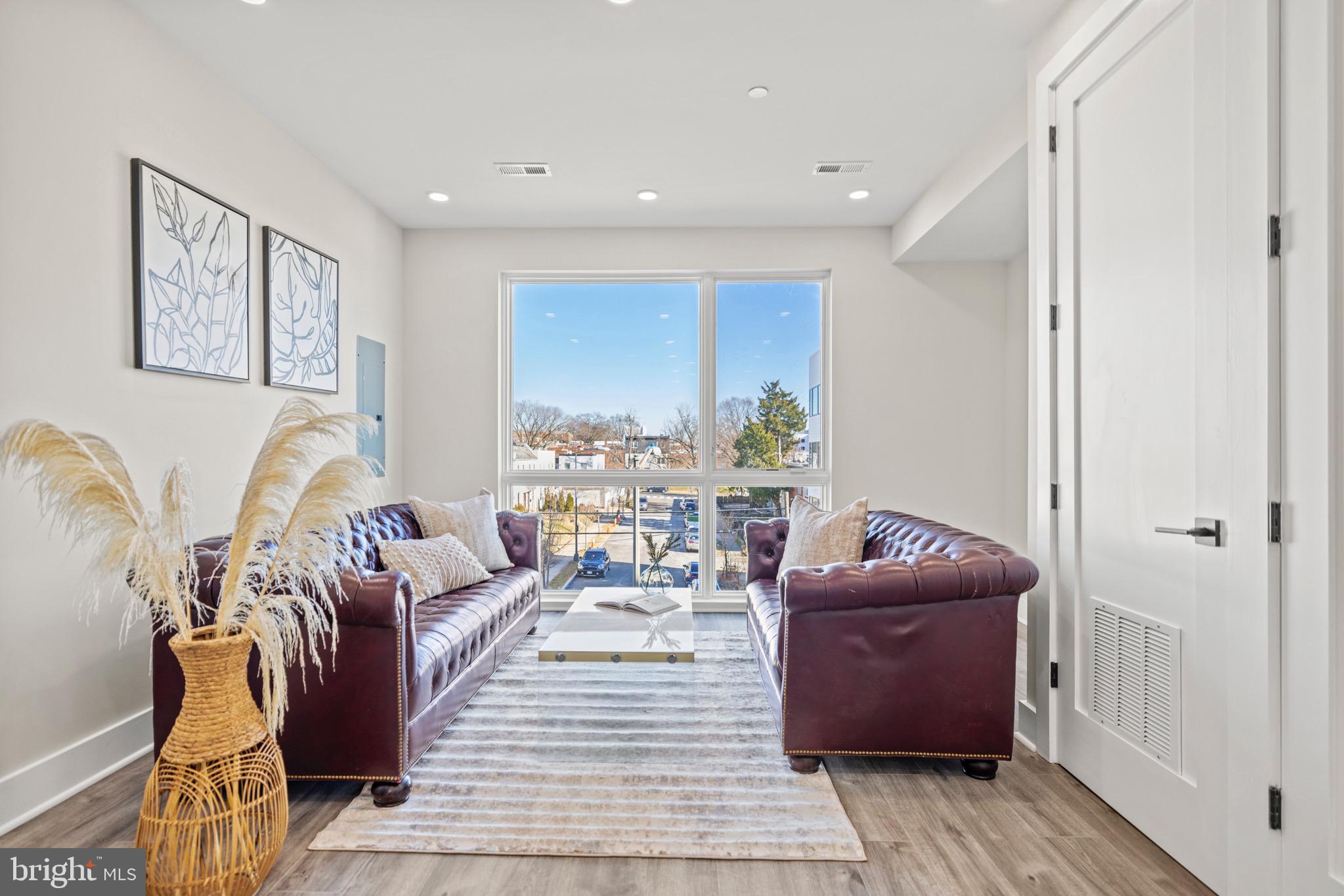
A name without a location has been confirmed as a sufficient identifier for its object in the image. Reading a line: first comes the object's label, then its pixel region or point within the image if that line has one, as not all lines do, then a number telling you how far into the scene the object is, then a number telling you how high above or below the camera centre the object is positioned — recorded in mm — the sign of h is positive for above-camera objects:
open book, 2871 -732
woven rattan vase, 1426 -807
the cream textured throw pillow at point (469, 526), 3566 -448
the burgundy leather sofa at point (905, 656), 2143 -717
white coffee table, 2379 -762
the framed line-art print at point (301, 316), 3105 +689
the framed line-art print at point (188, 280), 2355 +677
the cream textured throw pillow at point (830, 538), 3072 -451
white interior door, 1654 +64
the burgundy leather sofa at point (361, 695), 1973 -785
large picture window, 4691 +230
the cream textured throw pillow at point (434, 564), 2938 -563
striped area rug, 1864 -1154
